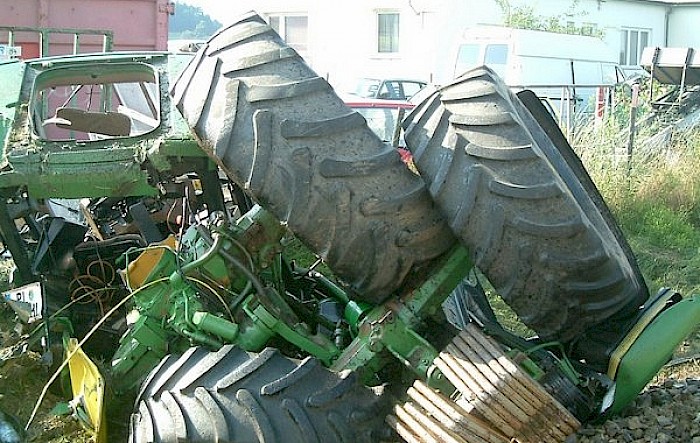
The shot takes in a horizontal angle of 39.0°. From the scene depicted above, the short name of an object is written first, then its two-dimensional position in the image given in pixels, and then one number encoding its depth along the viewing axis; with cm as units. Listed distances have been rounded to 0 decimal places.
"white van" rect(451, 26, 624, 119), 1897
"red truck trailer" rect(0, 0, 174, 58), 1137
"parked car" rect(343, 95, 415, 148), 1380
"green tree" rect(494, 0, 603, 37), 2295
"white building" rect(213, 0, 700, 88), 2317
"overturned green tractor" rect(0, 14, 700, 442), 359
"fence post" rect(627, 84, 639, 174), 983
